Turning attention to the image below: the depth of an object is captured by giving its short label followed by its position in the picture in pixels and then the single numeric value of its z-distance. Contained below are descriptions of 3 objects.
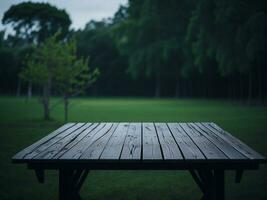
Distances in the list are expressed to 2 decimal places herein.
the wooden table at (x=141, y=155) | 3.52
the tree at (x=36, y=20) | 50.06
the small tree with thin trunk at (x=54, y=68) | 21.17
